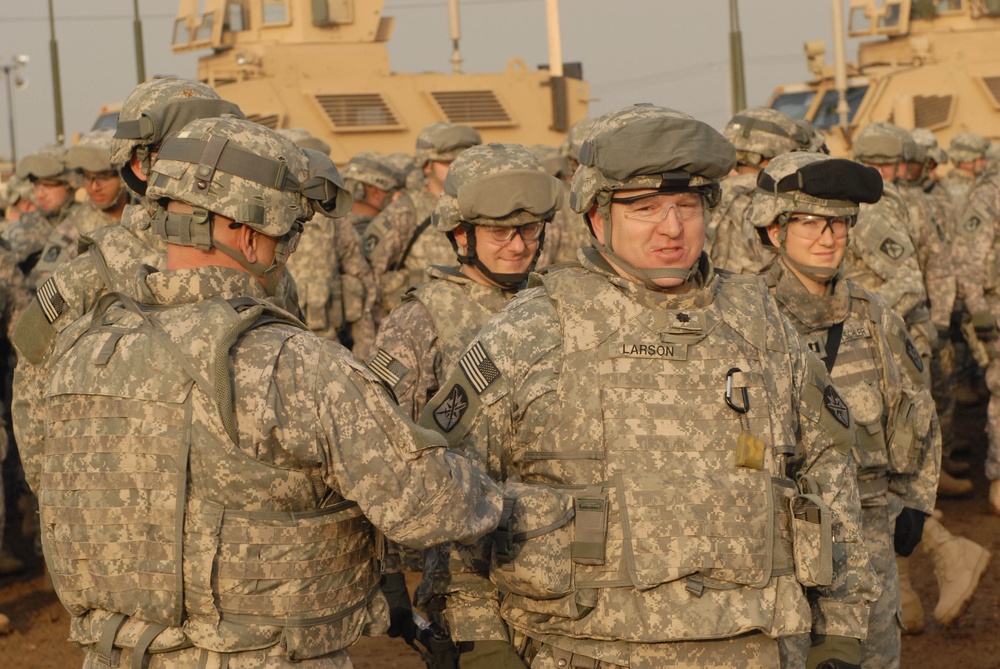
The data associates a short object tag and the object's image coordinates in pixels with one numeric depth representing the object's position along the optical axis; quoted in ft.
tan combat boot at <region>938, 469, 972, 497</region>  34.01
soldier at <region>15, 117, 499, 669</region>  9.87
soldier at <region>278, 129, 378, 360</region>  32.73
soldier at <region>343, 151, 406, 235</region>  39.88
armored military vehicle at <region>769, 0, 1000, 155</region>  66.95
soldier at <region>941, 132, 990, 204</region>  55.98
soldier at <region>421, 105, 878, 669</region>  11.05
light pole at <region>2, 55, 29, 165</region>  122.42
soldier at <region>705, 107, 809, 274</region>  25.96
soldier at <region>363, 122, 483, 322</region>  34.40
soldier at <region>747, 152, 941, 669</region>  15.89
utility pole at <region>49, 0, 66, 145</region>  88.89
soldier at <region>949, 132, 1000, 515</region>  36.04
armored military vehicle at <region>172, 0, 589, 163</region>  63.52
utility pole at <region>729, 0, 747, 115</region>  81.35
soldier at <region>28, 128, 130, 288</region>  22.67
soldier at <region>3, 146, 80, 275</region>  35.19
